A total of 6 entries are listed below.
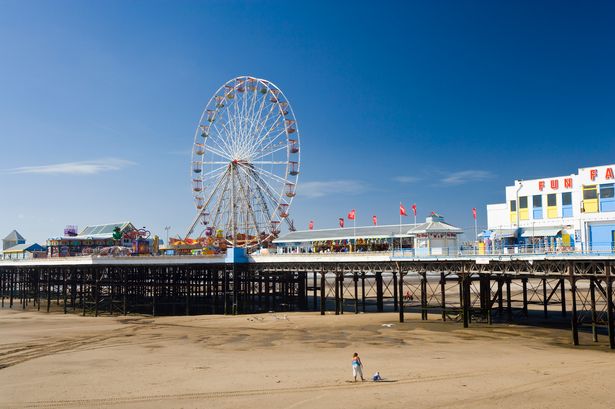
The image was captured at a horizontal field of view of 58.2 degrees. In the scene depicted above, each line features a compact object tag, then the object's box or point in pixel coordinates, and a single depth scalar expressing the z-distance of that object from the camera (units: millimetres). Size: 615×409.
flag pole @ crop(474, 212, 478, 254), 41938
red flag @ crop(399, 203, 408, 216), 48934
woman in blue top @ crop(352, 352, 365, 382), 23703
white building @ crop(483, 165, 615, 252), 37938
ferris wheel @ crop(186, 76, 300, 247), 65062
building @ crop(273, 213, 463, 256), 44531
